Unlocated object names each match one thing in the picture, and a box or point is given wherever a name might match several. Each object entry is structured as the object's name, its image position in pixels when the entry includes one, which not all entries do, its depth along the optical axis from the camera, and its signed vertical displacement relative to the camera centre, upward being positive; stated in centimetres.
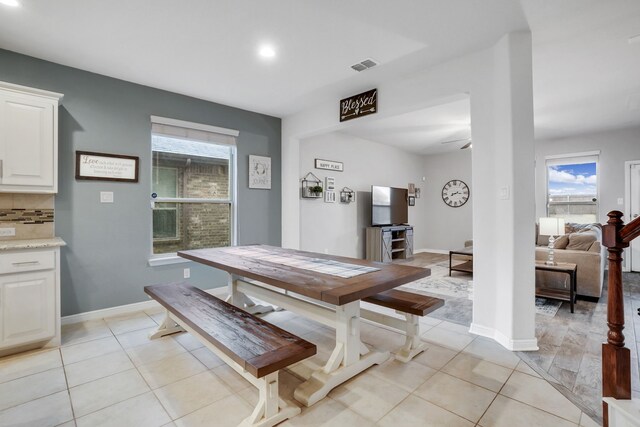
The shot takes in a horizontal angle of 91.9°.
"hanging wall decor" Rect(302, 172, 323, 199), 504 +42
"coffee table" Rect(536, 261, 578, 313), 323 -80
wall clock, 738 +48
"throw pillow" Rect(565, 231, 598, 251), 369 -34
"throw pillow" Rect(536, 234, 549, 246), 476 -44
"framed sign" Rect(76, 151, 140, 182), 307 +49
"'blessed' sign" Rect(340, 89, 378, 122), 347 +126
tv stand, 595 -60
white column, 241 +13
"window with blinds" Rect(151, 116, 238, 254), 364 +36
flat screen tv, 617 +15
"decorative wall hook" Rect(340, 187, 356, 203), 575 +34
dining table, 170 -40
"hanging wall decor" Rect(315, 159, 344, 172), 530 +86
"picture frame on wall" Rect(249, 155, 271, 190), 432 +59
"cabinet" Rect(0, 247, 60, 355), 232 -66
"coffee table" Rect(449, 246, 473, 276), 485 -85
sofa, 357 -57
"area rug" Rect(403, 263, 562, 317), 340 -103
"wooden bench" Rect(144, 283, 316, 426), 149 -69
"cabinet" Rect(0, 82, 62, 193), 247 +62
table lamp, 357 -18
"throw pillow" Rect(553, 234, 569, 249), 394 -38
